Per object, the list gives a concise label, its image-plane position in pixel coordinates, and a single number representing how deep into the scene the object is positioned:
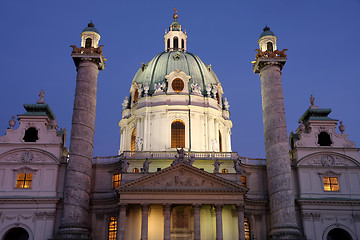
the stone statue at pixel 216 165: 42.28
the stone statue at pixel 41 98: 47.63
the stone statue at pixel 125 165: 42.16
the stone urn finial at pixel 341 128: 47.03
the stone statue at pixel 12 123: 45.12
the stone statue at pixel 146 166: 41.94
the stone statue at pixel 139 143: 50.99
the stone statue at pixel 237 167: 42.43
